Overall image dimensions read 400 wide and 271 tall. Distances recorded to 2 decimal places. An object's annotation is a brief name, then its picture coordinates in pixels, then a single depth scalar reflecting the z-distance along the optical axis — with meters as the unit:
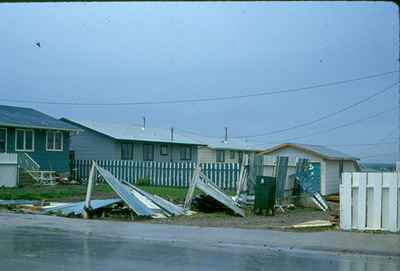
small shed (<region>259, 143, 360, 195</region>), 29.20
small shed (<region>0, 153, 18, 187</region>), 31.23
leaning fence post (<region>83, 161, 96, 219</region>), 17.64
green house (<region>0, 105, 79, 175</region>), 35.38
